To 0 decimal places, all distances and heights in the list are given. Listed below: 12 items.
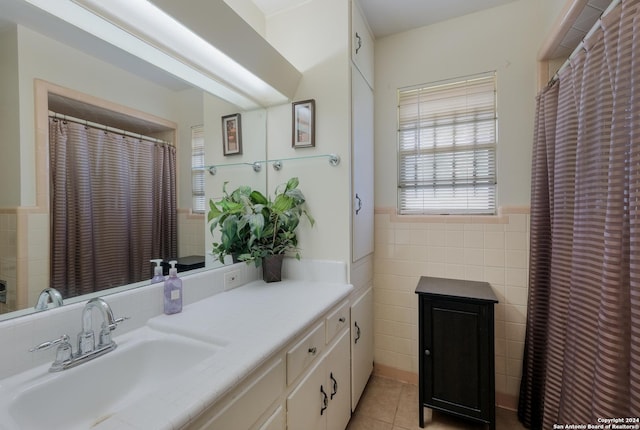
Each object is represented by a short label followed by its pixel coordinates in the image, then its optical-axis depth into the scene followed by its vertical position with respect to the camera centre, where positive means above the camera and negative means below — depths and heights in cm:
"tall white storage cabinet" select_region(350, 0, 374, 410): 175 +7
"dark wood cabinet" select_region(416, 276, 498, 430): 160 -87
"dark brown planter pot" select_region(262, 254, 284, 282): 170 -35
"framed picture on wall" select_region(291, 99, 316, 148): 177 +57
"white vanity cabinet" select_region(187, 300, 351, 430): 78 -66
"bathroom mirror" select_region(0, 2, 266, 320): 86 +41
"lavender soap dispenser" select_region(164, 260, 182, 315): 119 -36
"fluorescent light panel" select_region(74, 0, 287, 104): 99 +75
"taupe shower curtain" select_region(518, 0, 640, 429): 92 -12
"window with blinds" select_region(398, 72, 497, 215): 195 +47
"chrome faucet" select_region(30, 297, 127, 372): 82 -41
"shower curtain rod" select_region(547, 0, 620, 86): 101 +73
